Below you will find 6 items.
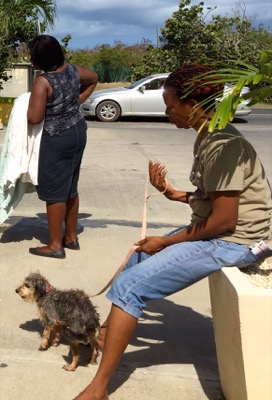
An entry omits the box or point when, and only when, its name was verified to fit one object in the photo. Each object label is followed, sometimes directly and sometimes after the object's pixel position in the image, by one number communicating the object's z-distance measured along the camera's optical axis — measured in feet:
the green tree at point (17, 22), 52.90
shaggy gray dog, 11.62
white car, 65.10
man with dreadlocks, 10.10
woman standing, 16.76
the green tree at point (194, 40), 84.58
